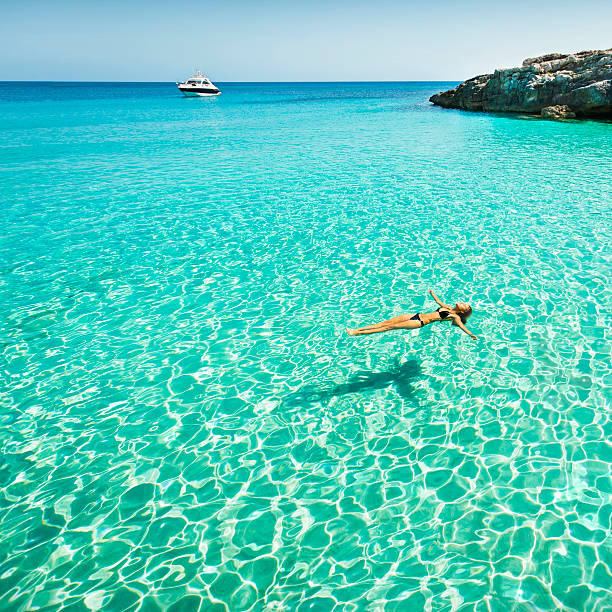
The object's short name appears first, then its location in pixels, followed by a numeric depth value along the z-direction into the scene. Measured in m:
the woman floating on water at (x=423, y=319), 6.54
